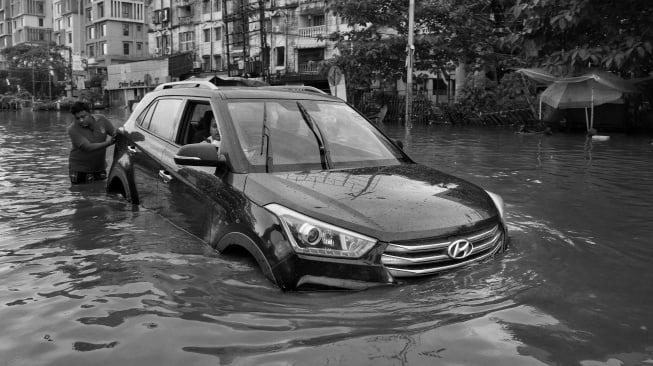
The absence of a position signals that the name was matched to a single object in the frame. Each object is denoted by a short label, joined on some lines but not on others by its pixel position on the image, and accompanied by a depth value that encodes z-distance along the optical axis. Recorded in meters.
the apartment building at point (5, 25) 112.12
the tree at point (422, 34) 25.89
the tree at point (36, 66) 79.25
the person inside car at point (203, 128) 4.94
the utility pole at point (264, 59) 37.82
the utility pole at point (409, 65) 20.44
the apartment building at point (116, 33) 78.38
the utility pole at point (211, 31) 56.22
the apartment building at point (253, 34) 45.22
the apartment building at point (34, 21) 103.12
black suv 3.35
